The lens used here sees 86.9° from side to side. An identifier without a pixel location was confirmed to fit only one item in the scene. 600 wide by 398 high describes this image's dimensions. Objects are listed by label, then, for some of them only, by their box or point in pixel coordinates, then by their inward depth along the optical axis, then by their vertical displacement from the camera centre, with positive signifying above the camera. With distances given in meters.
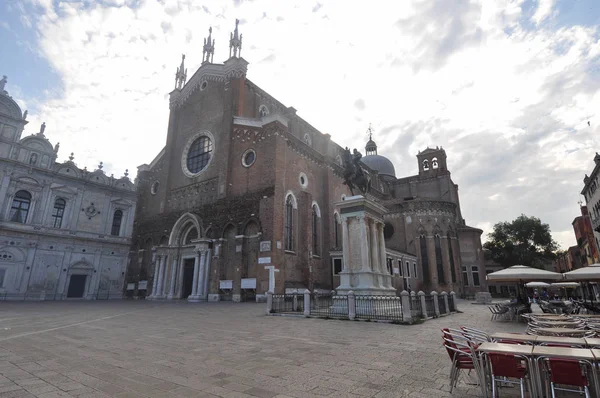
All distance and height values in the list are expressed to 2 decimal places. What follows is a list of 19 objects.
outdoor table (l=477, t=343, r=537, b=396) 3.57 -0.70
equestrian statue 16.64 +5.71
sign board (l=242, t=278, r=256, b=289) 20.52 +0.10
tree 44.16 +5.95
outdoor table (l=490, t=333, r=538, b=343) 4.34 -0.67
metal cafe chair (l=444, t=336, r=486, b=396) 3.90 -0.90
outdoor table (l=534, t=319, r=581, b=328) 6.45 -0.71
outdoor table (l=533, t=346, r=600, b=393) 3.32 -0.69
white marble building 24.69 +4.99
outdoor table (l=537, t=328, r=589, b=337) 5.27 -0.73
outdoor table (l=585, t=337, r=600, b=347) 3.99 -0.67
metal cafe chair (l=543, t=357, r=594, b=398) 3.24 -0.86
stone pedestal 14.27 +1.64
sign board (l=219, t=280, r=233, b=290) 21.52 -0.04
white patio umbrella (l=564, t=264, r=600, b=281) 11.14 +0.50
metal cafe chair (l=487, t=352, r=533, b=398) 3.62 -0.90
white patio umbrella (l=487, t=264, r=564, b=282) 12.00 +0.49
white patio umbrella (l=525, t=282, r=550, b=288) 16.48 +0.18
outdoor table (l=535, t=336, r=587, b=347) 4.09 -0.67
